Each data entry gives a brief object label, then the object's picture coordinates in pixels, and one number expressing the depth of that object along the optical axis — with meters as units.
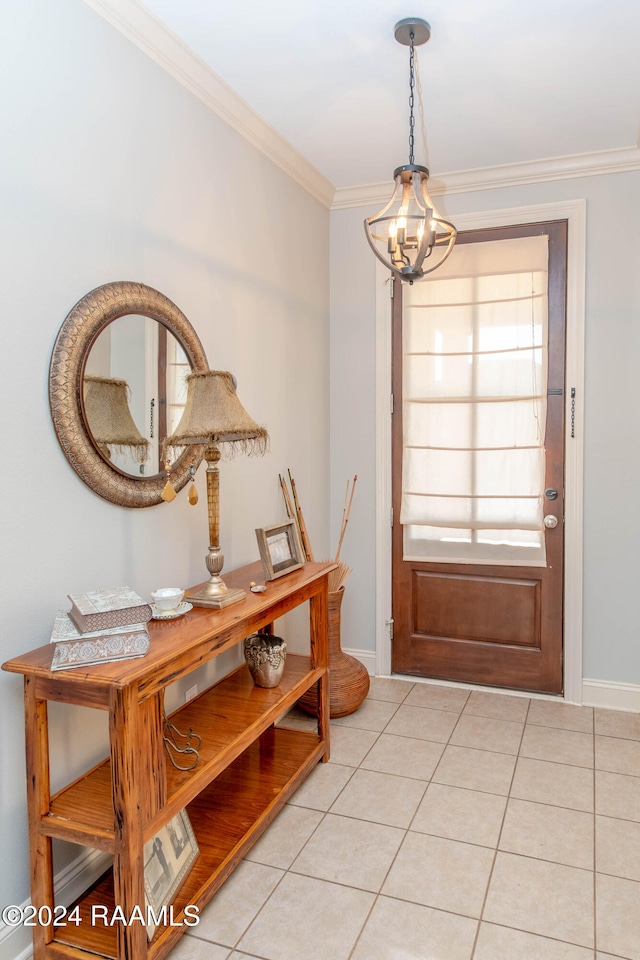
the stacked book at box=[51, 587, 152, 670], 1.55
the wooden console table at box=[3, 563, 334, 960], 1.52
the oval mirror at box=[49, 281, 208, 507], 1.85
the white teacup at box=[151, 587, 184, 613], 1.90
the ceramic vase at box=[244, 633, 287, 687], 2.46
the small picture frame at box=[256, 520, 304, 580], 2.39
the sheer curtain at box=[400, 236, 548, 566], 3.35
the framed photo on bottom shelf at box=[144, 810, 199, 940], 1.70
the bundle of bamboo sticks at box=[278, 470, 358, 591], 3.21
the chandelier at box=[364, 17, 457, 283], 1.95
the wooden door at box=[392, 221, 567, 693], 3.35
